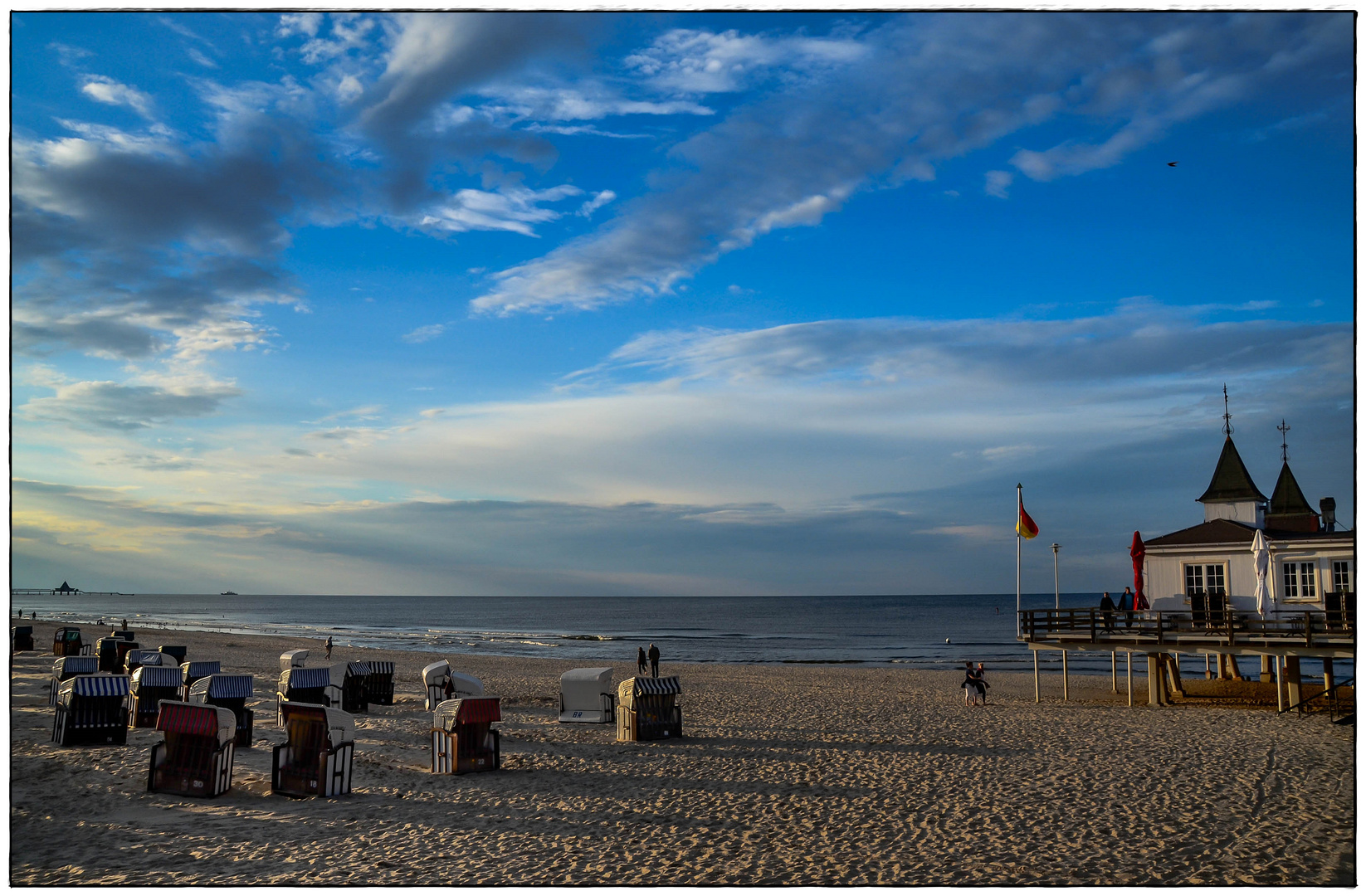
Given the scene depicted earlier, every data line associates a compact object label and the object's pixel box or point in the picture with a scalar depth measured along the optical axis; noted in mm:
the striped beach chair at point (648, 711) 17016
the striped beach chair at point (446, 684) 20031
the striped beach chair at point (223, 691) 16016
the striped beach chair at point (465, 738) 13578
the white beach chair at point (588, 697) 19266
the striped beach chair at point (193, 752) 11547
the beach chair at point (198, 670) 18812
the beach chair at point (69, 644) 31281
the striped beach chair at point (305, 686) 17734
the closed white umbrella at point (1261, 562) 22094
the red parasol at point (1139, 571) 23984
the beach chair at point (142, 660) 21812
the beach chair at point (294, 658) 25152
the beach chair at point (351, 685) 19609
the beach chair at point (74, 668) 18797
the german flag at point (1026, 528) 26147
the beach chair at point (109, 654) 26016
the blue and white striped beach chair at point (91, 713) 14680
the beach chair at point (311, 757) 11789
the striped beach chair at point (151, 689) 17031
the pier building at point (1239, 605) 21516
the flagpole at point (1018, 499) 26375
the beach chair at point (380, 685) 22656
